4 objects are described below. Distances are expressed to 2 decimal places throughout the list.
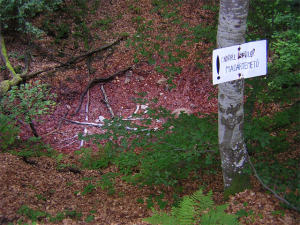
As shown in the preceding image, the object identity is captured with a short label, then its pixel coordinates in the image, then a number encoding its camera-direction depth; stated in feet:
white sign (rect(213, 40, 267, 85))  7.46
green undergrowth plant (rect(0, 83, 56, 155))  17.43
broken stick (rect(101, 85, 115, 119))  23.30
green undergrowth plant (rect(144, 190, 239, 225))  8.18
